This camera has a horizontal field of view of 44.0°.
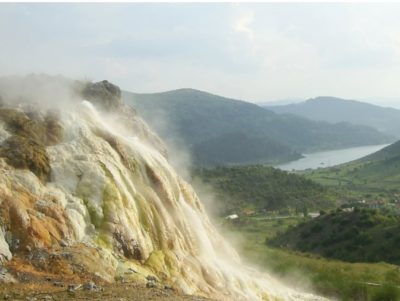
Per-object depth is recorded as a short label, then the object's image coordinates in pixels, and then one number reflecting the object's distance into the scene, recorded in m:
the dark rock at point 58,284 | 23.90
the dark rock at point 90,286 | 23.84
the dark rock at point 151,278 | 28.33
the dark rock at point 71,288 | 23.23
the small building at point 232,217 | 156.16
